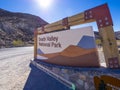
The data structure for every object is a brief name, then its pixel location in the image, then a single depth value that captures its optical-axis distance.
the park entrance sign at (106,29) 1.57
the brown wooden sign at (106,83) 1.38
